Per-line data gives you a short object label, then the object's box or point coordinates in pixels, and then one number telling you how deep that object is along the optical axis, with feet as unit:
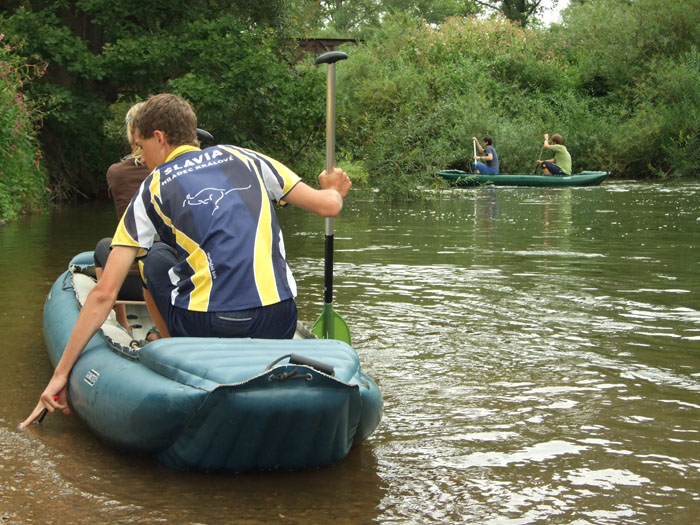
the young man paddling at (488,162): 77.77
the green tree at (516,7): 170.19
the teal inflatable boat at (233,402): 11.13
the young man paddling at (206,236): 12.51
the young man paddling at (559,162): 78.69
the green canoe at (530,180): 76.69
